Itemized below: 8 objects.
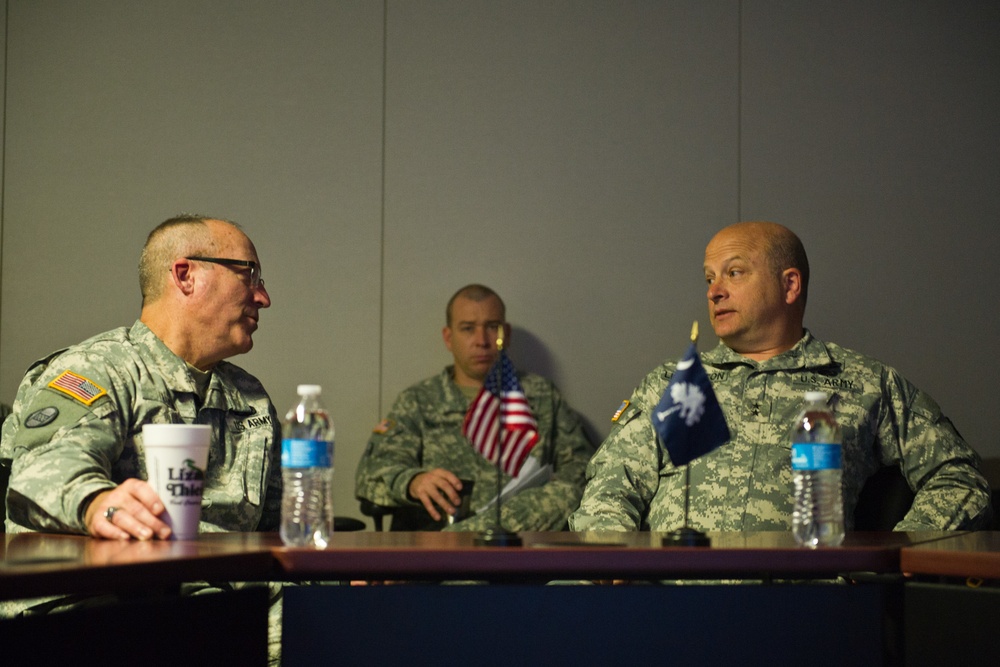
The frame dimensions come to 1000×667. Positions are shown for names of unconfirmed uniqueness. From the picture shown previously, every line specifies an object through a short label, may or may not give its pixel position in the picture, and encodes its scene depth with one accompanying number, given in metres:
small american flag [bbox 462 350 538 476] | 4.21
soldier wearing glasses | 3.99
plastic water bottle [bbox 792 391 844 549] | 3.88
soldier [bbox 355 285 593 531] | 6.43
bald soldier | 4.68
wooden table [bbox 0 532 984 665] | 3.74
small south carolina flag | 3.98
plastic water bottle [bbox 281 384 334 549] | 3.87
